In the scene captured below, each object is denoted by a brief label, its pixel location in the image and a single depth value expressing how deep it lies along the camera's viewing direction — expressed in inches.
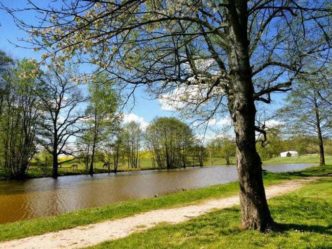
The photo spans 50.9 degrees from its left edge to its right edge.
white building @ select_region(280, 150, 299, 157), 4111.7
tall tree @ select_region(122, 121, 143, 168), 3078.2
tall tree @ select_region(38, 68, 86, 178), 1729.5
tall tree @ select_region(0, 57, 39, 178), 1589.6
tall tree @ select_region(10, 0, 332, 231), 257.3
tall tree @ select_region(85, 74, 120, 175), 1957.4
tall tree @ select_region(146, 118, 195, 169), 3031.5
